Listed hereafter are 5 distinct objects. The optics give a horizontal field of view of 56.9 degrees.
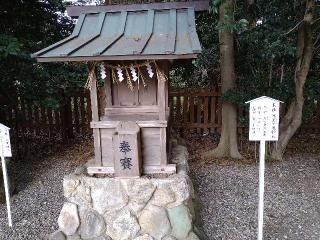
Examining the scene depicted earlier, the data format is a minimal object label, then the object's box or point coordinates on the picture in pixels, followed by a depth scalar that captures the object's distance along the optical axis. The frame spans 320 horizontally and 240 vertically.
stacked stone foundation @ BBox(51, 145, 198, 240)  3.96
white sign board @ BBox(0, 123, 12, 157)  4.39
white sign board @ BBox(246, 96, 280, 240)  3.59
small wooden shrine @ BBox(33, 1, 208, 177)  3.67
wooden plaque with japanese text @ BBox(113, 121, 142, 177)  3.92
